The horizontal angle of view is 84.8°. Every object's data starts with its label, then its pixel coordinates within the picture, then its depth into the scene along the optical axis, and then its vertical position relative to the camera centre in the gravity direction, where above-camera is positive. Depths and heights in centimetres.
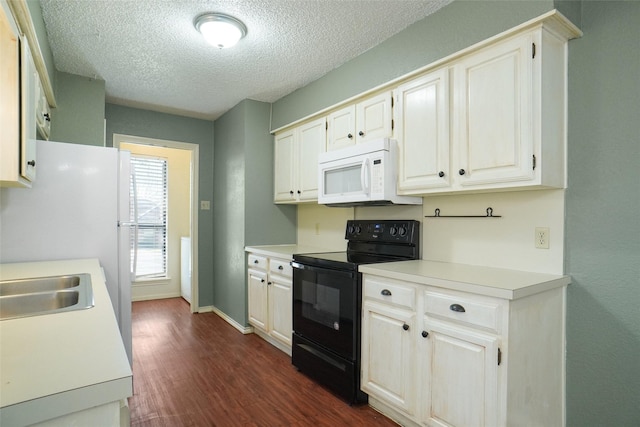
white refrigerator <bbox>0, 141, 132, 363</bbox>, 218 -2
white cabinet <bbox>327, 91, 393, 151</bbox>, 248 +69
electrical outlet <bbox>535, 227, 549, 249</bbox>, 187 -14
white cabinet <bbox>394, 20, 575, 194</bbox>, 170 +51
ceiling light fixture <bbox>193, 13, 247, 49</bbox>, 225 +121
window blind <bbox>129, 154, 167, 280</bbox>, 508 -8
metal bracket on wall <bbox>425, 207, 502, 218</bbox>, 213 -2
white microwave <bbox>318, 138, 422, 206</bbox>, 238 +27
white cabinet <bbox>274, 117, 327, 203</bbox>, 323 +50
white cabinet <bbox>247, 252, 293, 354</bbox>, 301 -80
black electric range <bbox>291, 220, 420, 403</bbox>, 224 -61
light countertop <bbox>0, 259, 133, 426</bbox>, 62 -32
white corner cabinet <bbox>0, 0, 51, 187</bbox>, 143 +46
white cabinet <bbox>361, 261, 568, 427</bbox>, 154 -68
